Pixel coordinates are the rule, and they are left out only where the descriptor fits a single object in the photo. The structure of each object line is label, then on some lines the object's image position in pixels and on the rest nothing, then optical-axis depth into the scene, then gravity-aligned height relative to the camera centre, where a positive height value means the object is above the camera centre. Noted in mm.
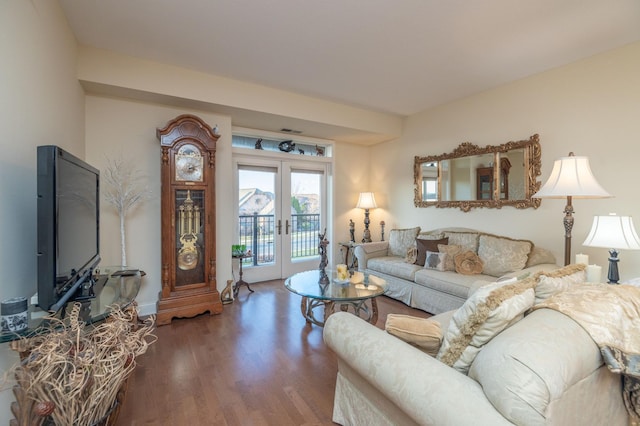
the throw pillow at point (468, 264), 3240 -591
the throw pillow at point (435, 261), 3435 -587
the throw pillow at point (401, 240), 4164 -408
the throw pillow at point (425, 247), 3689 -445
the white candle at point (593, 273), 2082 -459
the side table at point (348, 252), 4875 -711
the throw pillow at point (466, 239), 3549 -348
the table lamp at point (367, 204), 5008 +160
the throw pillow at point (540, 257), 3037 -489
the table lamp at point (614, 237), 2062 -194
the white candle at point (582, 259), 2352 -397
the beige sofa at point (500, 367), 903 -589
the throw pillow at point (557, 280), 1405 -367
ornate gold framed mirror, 3307 +475
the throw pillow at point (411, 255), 3805 -571
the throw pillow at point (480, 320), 1162 -450
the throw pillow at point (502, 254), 3086 -476
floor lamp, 2230 +233
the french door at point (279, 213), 4512 +11
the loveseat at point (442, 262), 3066 -604
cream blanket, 1082 -455
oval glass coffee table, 2434 -697
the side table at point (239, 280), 3951 -953
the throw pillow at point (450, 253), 3402 -493
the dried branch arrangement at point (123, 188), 3008 +297
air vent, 4460 +1323
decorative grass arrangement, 1062 -611
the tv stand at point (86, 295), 1565 -501
